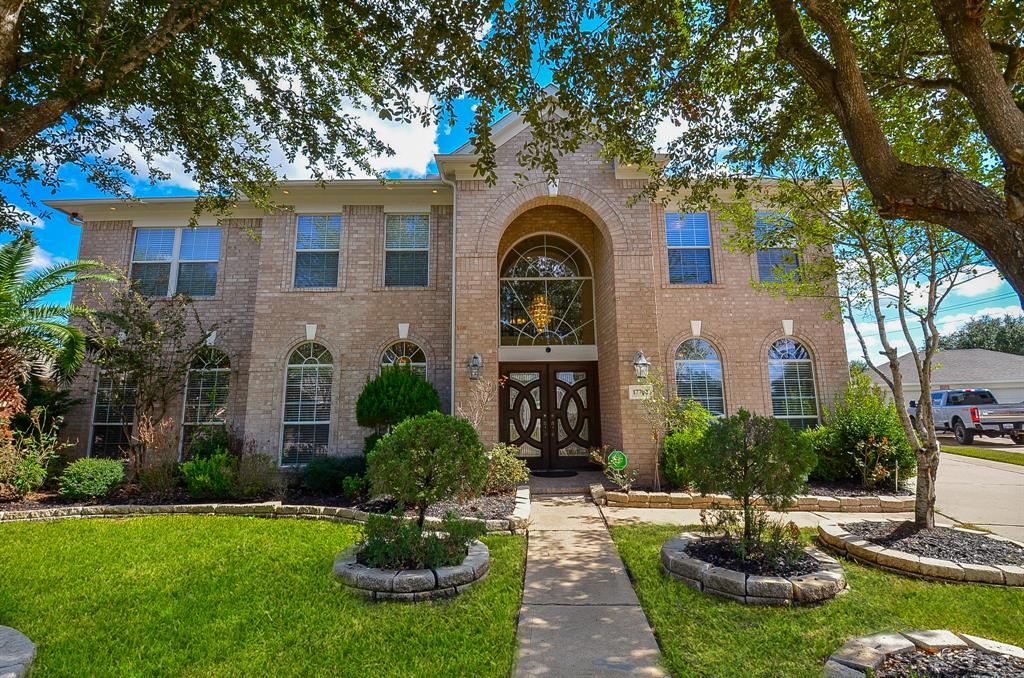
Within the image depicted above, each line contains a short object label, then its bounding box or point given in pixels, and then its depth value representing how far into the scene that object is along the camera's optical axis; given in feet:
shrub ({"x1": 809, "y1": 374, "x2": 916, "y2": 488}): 26.68
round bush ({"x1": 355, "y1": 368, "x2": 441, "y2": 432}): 29.73
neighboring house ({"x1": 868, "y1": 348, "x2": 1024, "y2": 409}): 81.15
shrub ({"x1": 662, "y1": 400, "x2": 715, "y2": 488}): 27.22
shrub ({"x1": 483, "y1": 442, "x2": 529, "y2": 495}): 26.13
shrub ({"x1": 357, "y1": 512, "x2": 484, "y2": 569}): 14.32
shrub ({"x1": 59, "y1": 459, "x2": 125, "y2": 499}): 26.16
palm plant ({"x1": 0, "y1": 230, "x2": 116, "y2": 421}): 27.02
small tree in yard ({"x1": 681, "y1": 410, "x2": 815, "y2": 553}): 14.74
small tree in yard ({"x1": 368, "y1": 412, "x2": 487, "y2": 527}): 15.37
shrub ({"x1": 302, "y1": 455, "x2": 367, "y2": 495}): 28.53
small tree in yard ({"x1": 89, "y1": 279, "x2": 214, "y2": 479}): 30.50
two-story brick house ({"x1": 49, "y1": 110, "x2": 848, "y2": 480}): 33.71
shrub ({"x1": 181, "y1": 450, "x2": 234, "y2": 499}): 26.13
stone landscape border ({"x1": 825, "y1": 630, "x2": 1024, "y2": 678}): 9.06
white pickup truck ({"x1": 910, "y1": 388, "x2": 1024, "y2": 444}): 58.29
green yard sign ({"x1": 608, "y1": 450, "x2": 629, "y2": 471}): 27.76
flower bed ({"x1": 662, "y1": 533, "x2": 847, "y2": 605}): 12.75
